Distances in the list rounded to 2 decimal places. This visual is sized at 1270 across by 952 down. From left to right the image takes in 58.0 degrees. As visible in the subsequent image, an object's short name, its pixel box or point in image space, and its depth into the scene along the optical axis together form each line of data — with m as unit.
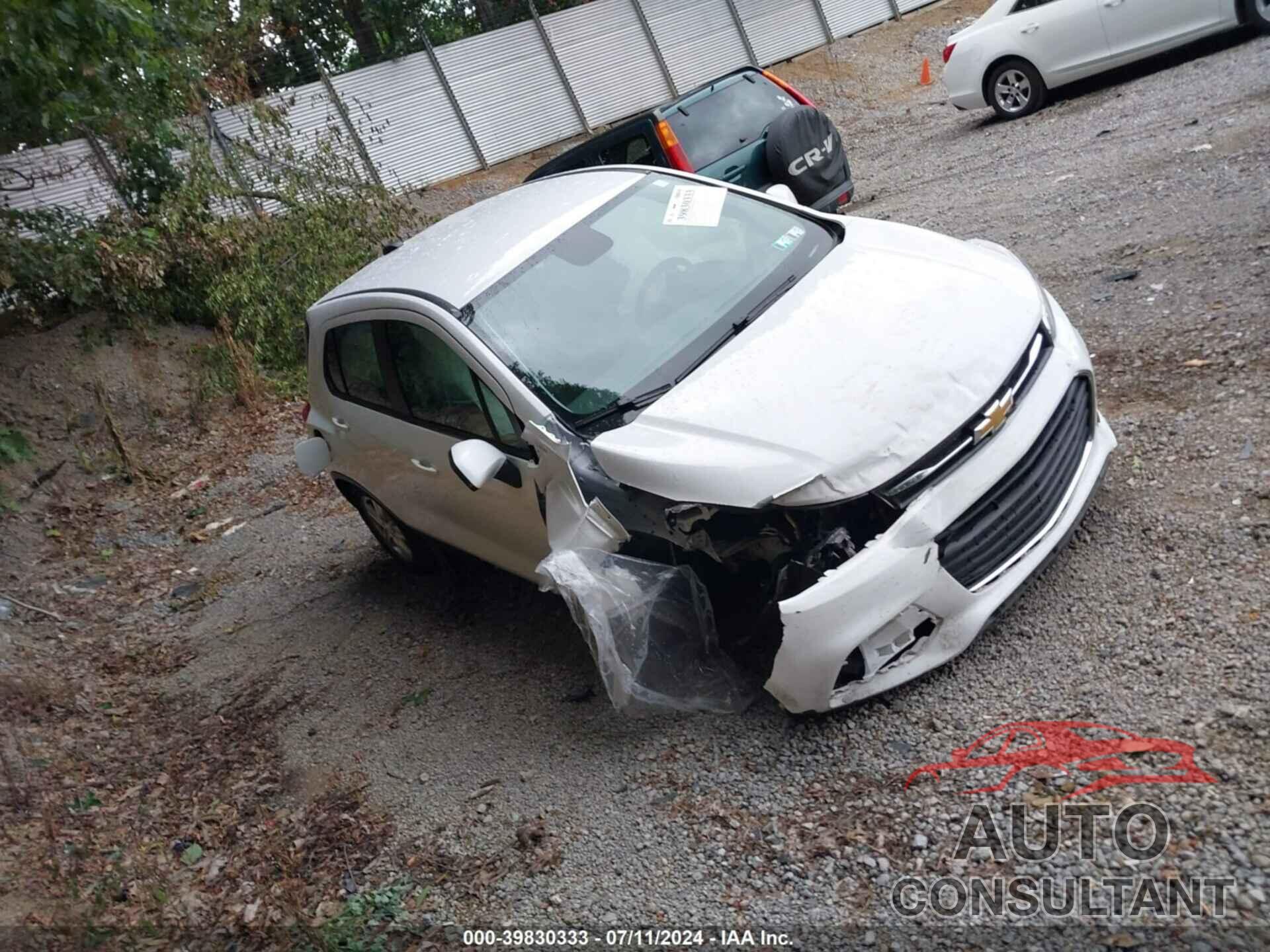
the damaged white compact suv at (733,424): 3.76
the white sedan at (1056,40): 11.41
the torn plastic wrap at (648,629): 4.09
